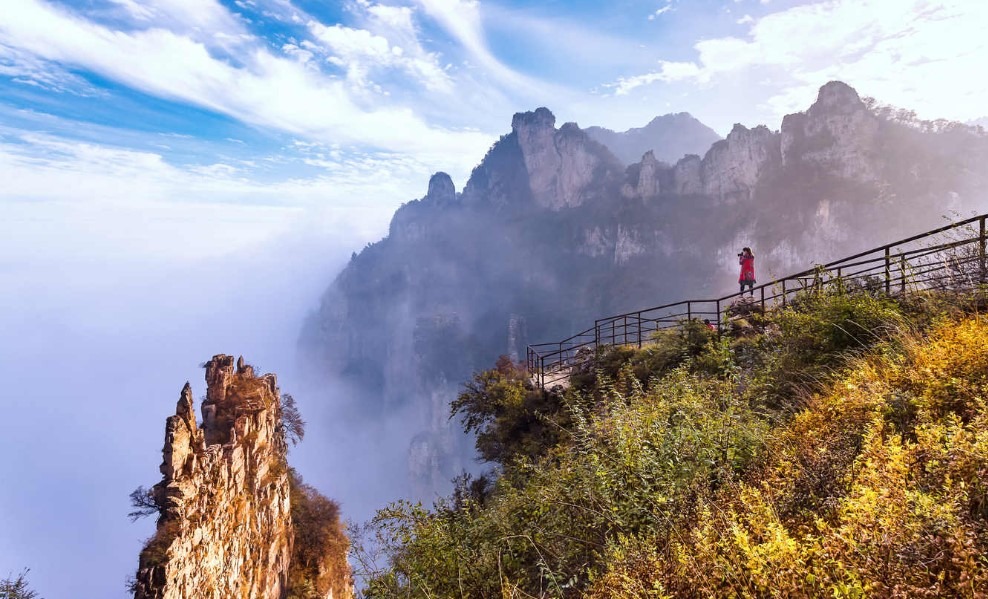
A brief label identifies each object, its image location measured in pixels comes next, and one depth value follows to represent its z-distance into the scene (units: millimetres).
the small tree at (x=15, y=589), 12180
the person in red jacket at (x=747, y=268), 13766
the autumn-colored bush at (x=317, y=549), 19836
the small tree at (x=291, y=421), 24922
